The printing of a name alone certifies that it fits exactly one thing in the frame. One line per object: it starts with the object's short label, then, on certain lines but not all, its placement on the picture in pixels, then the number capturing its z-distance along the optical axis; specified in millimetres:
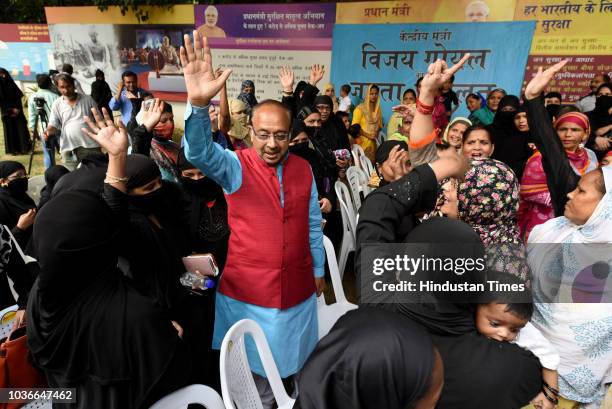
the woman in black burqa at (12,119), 7297
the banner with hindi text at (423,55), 6402
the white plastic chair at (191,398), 1394
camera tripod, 5902
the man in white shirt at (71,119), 4441
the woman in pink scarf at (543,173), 2480
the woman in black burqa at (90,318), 1206
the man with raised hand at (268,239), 1704
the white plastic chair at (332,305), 2217
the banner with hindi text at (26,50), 11797
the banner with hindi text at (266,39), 7648
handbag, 1421
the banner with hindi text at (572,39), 5824
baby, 1290
